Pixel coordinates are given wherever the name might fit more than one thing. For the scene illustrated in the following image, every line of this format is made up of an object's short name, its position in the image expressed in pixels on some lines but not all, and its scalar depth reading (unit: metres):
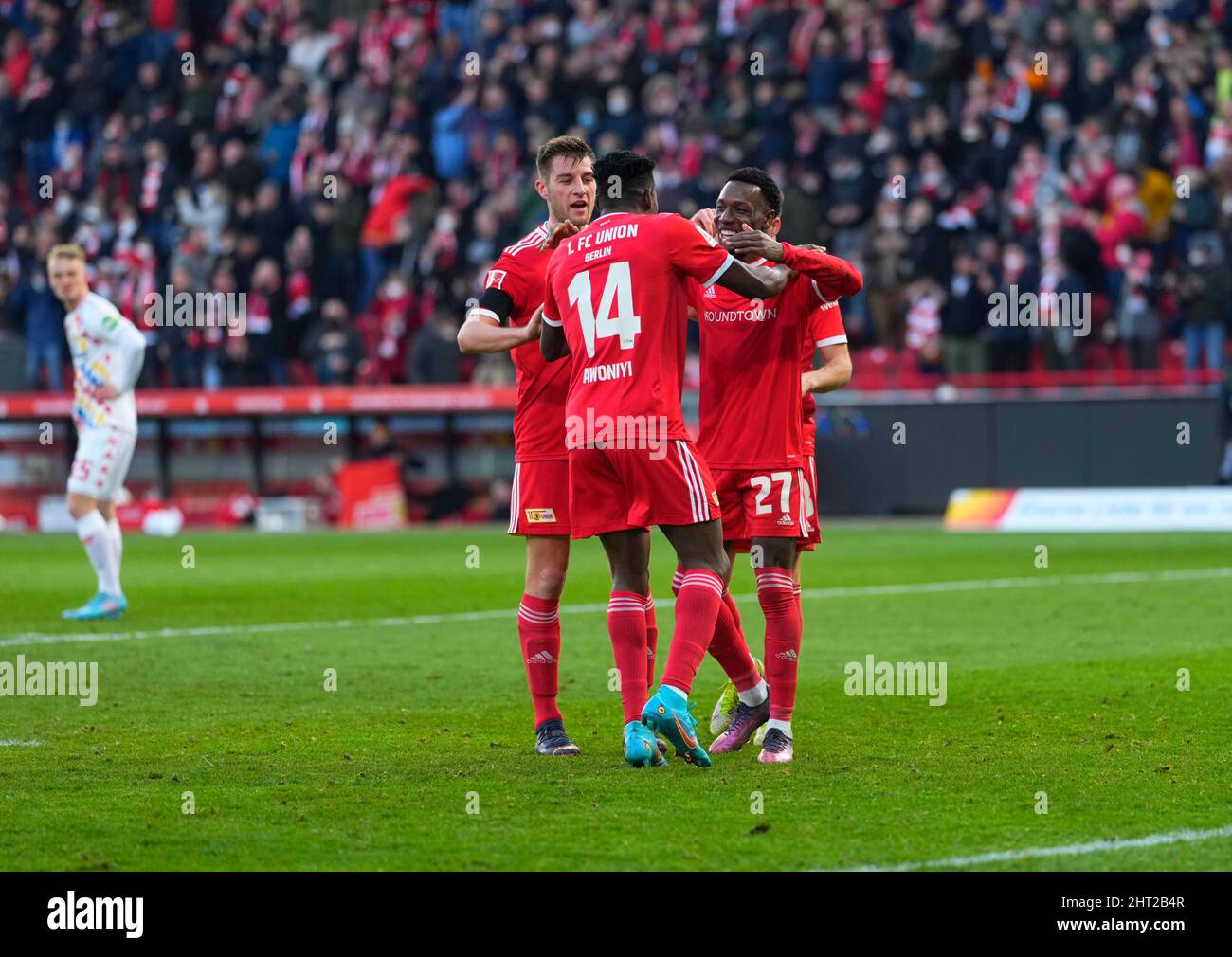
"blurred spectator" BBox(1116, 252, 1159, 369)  21.05
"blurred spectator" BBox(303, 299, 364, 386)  24.61
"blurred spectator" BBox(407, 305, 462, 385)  24.03
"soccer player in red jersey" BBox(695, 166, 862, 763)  7.10
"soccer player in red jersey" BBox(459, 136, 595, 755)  7.12
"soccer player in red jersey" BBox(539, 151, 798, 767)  6.61
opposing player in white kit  12.86
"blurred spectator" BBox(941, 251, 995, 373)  21.38
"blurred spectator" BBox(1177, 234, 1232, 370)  20.39
